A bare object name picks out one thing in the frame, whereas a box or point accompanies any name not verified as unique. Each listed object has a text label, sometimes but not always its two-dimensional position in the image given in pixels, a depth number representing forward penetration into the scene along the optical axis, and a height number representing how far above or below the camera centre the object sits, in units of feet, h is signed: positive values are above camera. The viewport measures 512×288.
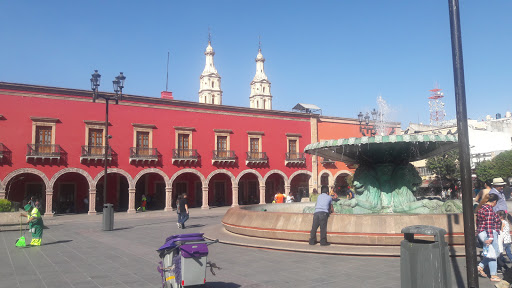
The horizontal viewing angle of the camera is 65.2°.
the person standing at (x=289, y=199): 64.06 -5.62
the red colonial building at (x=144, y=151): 70.33 +2.90
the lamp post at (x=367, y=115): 68.32 +8.65
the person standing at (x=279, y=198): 57.47 -4.90
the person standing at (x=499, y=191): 20.85 -1.63
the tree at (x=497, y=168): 103.65 -1.44
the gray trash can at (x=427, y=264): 12.29 -3.14
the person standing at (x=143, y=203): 79.53 -7.58
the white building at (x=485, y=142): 133.93 +7.21
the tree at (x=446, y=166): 103.75 -0.81
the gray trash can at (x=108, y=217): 41.87 -5.44
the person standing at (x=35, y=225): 30.98 -4.60
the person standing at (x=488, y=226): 17.62 -2.88
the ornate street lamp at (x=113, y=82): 46.80 +9.93
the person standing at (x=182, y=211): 42.75 -4.93
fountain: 24.76 -3.31
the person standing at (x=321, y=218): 25.55 -3.45
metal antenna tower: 183.26 +22.57
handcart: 14.25 -3.49
